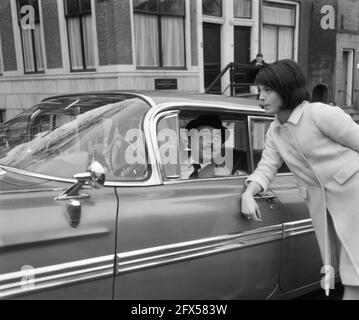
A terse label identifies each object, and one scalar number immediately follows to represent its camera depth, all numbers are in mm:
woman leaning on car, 2182
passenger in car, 2737
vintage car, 1805
